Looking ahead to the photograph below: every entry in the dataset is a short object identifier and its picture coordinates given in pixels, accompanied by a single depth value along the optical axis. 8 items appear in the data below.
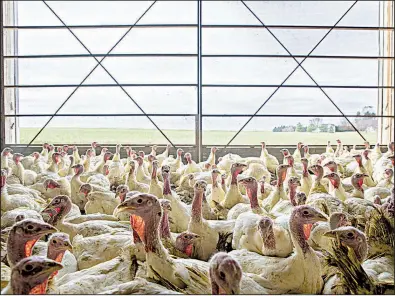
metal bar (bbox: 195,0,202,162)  4.54
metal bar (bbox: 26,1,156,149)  5.53
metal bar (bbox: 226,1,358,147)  6.43
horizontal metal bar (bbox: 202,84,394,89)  6.54
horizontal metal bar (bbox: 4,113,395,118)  4.99
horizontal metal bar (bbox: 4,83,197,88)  5.67
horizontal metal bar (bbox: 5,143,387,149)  3.58
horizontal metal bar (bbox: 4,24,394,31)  6.14
